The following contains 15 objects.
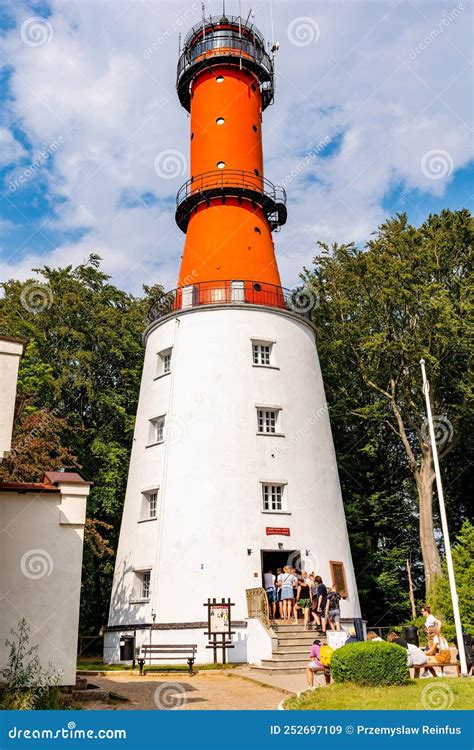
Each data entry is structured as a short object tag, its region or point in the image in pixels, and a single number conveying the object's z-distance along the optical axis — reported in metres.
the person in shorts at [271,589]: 21.50
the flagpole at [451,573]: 15.96
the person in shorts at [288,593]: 20.78
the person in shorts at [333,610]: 19.06
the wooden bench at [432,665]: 14.45
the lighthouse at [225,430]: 22.55
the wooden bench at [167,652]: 20.62
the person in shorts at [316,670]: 13.30
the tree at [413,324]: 28.28
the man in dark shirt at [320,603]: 19.38
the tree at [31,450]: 22.02
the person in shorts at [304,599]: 20.17
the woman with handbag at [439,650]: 15.26
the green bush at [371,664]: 12.41
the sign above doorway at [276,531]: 23.06
